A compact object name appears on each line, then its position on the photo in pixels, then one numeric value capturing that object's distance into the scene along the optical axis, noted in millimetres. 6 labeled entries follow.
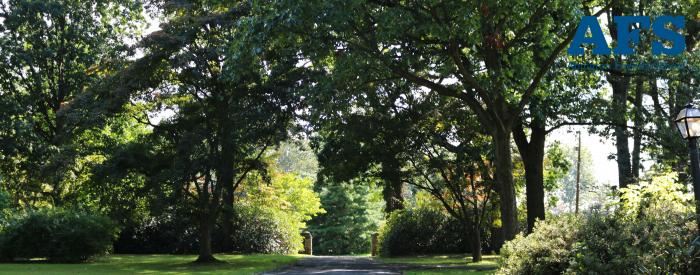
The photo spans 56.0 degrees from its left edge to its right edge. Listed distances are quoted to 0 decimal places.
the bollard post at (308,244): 37741
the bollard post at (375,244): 34469
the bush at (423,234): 29062
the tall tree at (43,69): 29188
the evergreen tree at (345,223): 46031
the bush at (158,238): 30109
